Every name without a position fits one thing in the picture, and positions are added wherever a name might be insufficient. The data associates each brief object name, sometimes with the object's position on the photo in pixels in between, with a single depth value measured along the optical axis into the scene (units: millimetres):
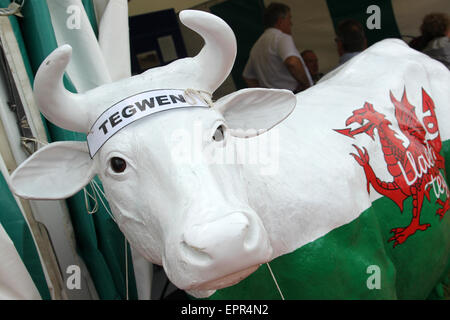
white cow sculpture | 1110
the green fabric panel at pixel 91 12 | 2268
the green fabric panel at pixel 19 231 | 1773
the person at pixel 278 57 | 3557
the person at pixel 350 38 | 3410
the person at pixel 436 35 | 3170
